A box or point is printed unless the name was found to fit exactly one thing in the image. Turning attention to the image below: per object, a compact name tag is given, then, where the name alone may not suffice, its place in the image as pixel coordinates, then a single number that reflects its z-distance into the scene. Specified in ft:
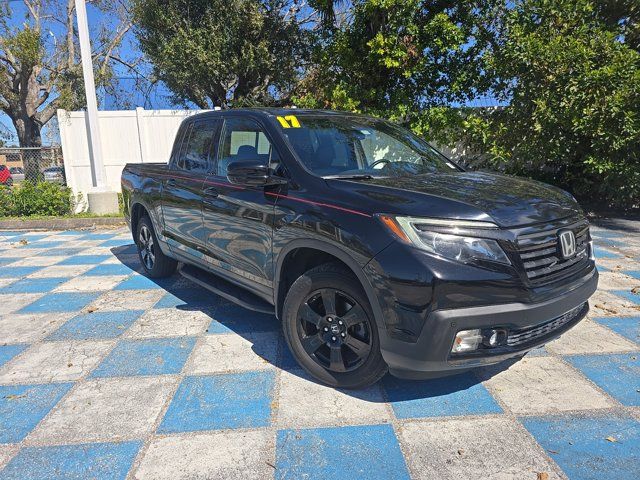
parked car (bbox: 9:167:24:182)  61.31
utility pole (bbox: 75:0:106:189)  31.35
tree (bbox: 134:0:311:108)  40.16
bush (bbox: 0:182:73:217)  32.40
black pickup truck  7.71
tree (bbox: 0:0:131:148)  53.01
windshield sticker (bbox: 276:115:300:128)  11.44
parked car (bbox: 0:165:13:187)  57.07
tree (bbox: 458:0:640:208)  26.12
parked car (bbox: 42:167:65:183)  34.73
